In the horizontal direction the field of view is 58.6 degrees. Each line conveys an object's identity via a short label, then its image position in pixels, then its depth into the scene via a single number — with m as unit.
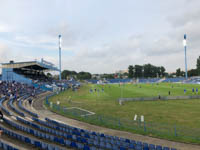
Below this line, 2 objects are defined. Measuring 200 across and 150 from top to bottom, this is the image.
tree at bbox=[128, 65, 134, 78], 185.62
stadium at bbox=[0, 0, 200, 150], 13.27
